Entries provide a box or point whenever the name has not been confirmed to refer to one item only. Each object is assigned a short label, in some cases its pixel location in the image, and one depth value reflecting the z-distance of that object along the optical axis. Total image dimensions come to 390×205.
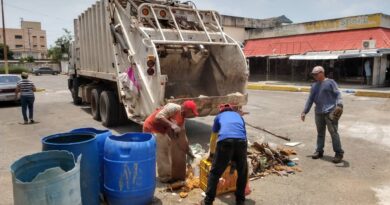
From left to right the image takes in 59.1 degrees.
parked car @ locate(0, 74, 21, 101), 13.16
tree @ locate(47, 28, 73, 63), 56.77
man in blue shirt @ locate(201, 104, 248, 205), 3.77
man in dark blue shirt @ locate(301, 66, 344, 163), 5.71
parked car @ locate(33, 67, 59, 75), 47.91
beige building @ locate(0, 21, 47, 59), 89.81
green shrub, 45.77
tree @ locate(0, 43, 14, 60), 67.38
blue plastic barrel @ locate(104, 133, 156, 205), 3.76
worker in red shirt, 4.65
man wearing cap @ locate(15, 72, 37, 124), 9.56
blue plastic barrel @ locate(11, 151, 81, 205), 2.76
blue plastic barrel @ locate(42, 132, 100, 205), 3.52
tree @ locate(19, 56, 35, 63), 62.91
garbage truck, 6.62
